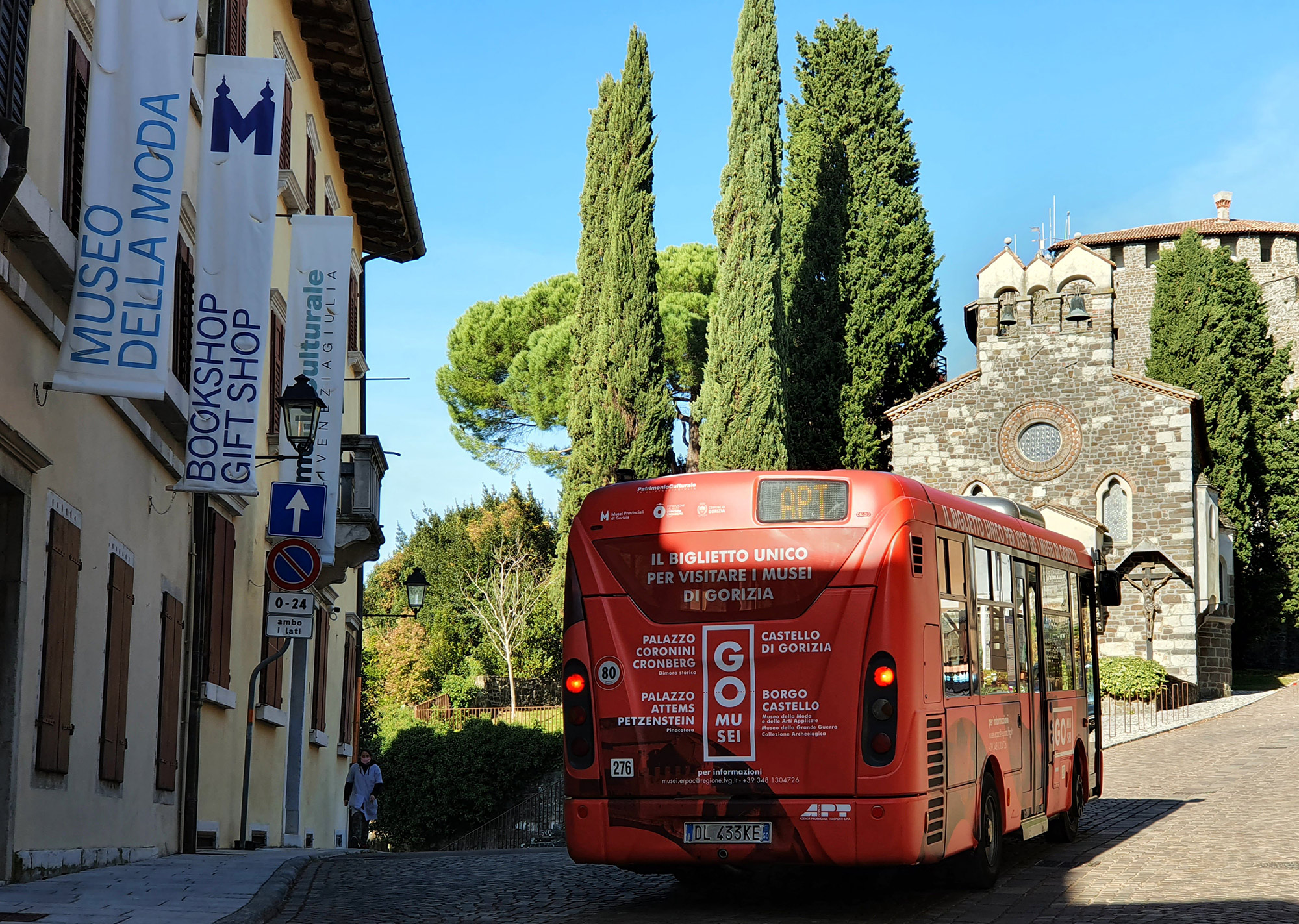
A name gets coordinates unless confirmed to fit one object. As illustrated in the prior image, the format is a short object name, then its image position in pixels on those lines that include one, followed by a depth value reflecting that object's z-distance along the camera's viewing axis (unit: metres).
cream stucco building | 8.70
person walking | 24.42
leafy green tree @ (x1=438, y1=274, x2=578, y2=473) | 48.97
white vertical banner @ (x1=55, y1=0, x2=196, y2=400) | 8.42
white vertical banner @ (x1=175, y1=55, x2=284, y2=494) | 11.28
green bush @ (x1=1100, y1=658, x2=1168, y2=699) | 36.12
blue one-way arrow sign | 16.03
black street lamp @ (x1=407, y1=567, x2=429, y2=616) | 22.45
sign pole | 14.36
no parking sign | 13.26
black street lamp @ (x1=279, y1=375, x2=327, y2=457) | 13.62
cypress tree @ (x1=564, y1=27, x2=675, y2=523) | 34.53
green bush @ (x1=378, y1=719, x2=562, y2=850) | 33.34
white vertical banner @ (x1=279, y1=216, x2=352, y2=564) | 16.78
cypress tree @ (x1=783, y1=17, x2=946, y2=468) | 41.94
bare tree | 47.94
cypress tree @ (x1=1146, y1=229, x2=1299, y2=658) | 47.91
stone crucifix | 39.09
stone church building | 39.25
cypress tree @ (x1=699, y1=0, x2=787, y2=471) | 33.88
